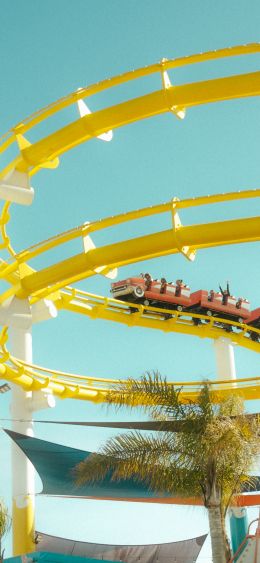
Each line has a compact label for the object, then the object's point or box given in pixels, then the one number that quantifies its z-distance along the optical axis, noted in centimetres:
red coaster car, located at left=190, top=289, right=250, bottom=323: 2520
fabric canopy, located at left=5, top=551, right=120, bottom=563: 1632
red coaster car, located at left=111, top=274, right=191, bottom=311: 2383
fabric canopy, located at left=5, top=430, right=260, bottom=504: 1803
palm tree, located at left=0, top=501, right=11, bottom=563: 1698
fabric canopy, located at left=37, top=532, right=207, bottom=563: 1870
